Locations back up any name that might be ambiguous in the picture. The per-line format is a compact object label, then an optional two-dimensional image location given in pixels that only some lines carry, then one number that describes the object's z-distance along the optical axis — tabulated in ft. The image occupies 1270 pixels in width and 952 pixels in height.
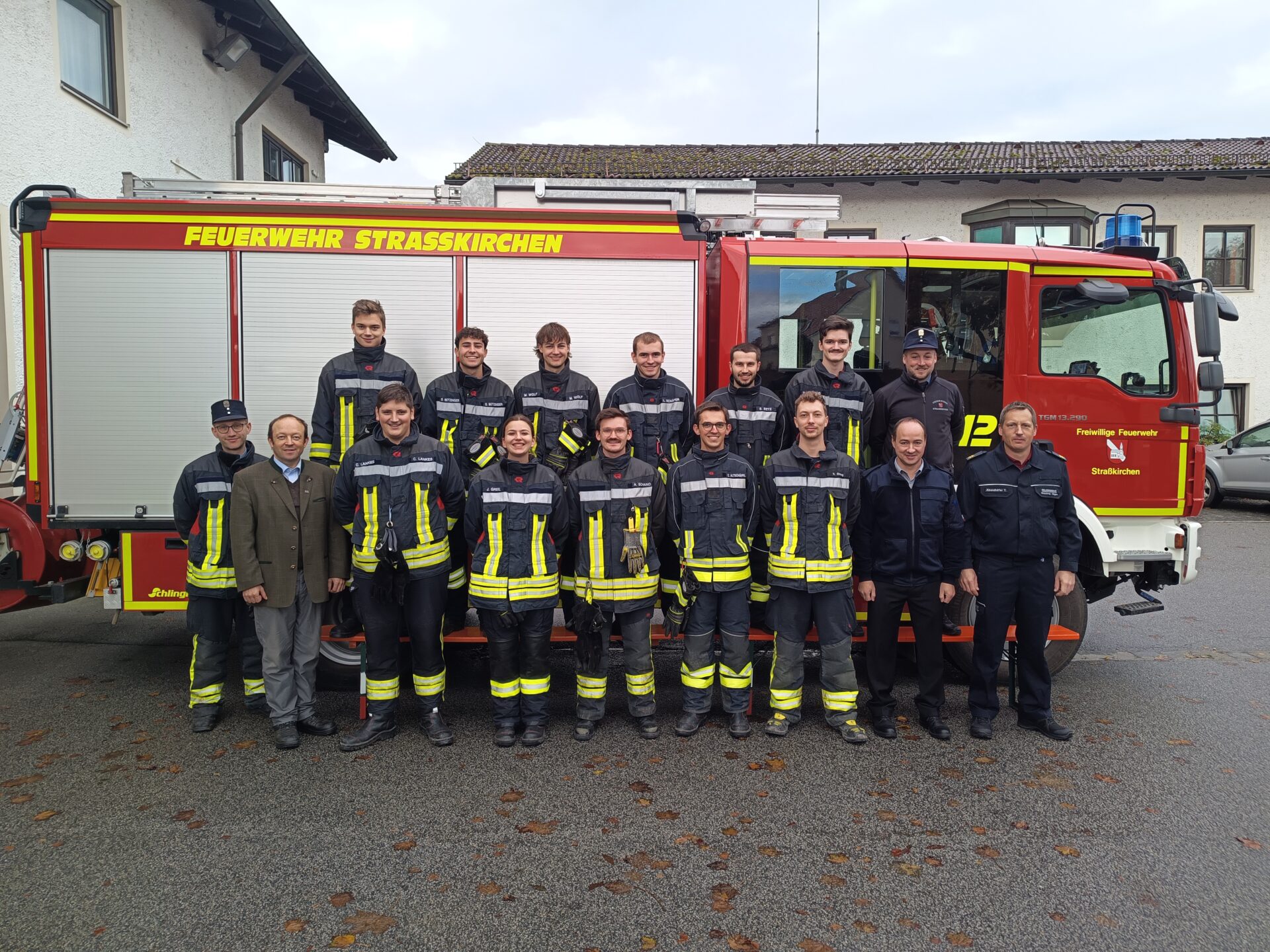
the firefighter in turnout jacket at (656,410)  16.25
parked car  43.24
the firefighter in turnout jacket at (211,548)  15.31
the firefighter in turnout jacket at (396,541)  14.70
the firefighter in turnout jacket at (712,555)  15.10
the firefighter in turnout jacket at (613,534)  14.92
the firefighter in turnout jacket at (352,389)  16.25
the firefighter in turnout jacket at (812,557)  15.06
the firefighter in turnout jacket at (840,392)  16.31
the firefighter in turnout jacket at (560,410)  16.49
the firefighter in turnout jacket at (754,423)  16.17
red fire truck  16.69
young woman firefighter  14.67
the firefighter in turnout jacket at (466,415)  16.38
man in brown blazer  14.84
